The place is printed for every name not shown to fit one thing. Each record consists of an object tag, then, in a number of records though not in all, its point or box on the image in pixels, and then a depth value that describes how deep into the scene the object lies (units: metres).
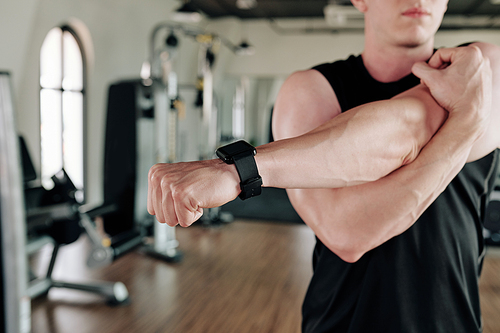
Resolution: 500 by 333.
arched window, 4.76
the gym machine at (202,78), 4.23
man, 0.62
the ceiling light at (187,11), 4.45
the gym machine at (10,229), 1.10
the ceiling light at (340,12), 5.25
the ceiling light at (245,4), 6.67
